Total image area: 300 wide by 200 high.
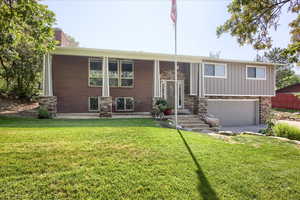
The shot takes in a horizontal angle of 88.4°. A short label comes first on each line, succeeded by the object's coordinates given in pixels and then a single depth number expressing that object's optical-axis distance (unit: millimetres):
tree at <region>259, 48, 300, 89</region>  29562
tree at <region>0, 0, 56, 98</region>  4383
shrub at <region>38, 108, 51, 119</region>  8039
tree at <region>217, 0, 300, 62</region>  5379
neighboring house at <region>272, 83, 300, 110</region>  19422
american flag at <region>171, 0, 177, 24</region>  6938
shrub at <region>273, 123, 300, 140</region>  7110
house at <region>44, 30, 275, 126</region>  10070
